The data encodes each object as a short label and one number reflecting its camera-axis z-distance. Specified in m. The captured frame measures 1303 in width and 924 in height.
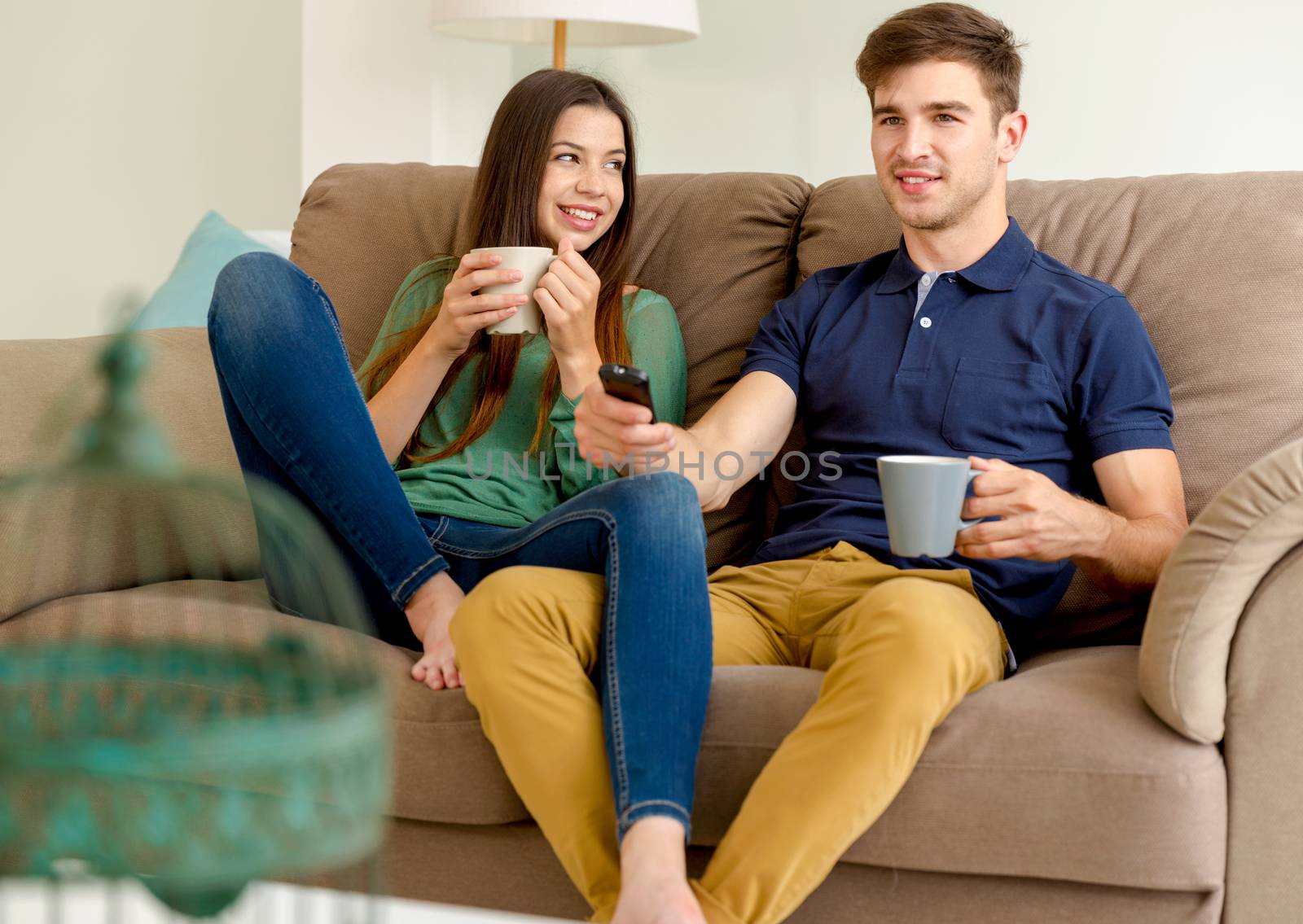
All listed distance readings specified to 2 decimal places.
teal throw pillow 2.08
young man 1.20
